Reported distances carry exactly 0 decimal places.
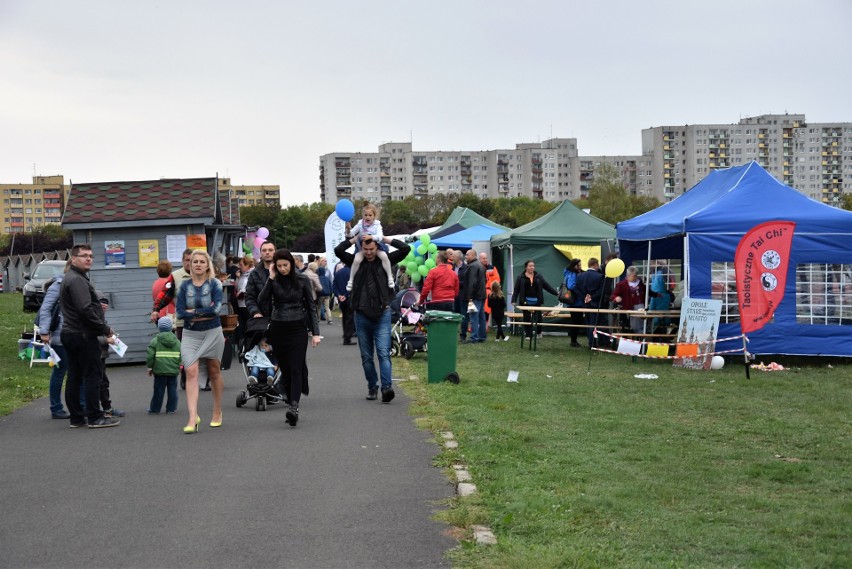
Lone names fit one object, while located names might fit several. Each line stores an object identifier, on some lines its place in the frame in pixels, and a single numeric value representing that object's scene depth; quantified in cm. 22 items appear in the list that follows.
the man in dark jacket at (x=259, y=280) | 1146
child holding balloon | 1270
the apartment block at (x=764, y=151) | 17750
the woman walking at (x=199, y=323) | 1061
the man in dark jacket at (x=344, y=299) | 2323
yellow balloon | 1911
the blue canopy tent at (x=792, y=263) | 1856
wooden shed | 1861
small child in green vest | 1204
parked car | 4169
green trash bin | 1477
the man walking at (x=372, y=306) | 1259
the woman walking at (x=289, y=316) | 1116
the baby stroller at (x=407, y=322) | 1964
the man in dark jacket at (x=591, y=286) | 2306
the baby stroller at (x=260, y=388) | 1241
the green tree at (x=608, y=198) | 9962
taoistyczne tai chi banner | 1803
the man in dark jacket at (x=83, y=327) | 1096
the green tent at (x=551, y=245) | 2733
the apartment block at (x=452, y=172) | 19100
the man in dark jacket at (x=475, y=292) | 2383
